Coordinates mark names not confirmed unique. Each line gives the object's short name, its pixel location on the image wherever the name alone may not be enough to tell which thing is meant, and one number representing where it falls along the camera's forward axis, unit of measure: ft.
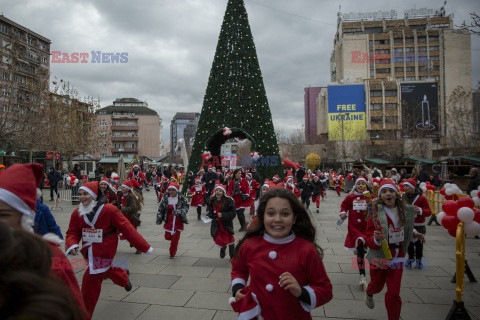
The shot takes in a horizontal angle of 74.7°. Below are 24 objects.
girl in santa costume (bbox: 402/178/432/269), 18.62
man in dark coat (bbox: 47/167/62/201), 50.16
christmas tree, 53.78
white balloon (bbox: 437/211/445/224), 12.97
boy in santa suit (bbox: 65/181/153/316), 12.28
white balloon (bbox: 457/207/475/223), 11.74
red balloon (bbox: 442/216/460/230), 12.29
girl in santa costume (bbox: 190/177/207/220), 37.43
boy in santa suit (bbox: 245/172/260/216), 36.63
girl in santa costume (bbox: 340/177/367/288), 17.60
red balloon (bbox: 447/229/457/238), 12.51
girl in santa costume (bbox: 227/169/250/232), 29.81
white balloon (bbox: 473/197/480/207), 13.54
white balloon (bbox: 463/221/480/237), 11.77
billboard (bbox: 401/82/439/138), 181.27
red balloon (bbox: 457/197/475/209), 12.10
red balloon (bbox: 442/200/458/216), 12.33
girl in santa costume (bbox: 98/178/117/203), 21.45
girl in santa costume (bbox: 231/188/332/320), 6.95
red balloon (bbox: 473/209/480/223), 12.11
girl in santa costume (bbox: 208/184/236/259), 21.18
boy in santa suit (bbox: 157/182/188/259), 21.45
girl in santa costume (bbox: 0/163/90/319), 5.80
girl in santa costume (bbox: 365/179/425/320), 11.62
